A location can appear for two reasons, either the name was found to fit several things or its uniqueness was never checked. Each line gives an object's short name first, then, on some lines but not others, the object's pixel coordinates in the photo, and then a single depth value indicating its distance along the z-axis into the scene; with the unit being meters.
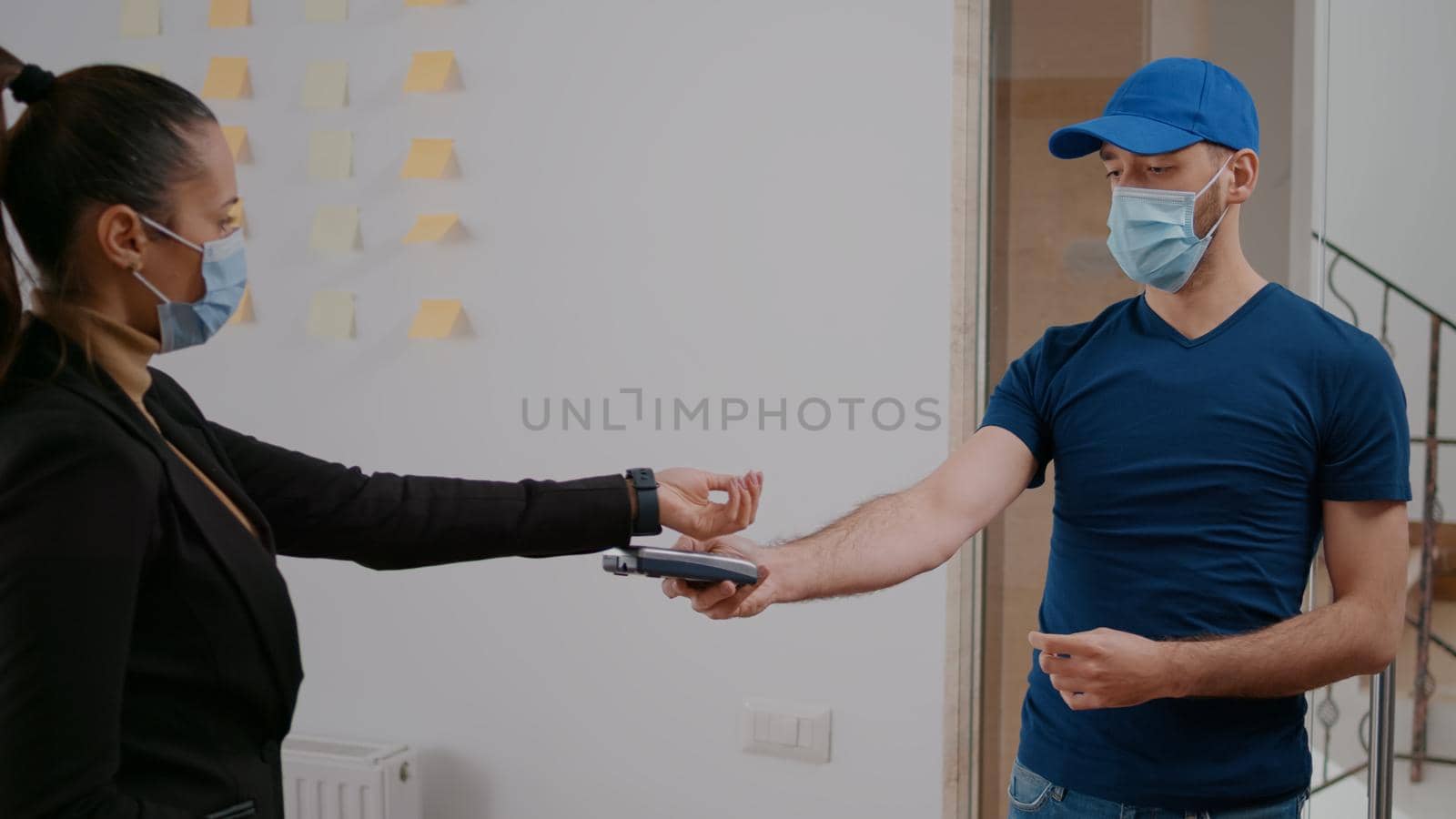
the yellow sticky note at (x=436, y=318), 2.45
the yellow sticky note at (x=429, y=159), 2.44
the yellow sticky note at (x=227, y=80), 2.59
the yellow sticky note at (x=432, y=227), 2.45
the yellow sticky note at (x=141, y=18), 2.68
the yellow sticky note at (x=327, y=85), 2.53
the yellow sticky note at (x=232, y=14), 2.60
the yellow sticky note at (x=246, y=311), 2.63
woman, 0.82
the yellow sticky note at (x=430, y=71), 2.43
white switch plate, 2.25
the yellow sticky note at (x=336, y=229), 2.54
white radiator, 2.41
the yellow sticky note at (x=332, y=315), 2.55
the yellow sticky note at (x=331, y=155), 2.53
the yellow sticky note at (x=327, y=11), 2.52
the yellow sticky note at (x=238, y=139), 2.60
